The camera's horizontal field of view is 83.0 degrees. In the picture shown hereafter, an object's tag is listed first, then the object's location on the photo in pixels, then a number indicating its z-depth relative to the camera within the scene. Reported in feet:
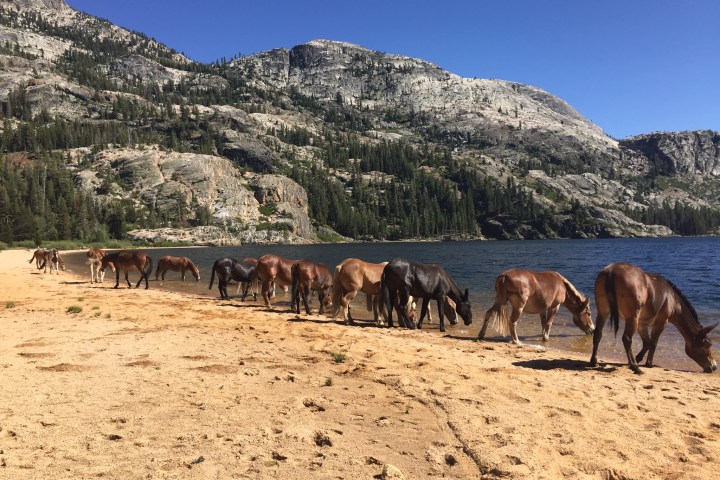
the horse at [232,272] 81.35
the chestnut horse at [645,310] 32.50
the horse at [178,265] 112.68
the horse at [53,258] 130.62
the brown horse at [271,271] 66.64
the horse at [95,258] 106.32
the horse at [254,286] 81.72
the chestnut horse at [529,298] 45.68
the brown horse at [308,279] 61.16
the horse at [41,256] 134.74
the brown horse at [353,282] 56.13
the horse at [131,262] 94.73
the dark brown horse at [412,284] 51.49
